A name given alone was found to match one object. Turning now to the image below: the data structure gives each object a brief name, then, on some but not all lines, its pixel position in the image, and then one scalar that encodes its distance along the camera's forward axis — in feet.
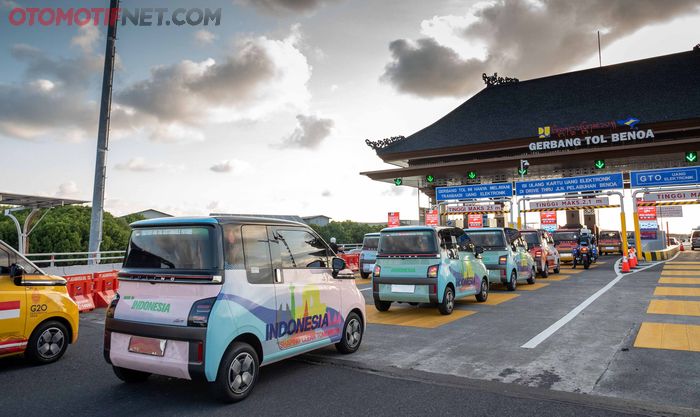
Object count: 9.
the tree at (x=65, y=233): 175.52
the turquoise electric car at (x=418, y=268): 32.81
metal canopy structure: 52.65
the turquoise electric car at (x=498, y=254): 47.91
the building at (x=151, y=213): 263.49
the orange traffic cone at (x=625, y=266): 66.44
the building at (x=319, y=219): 427.82
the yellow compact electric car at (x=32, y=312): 19.84
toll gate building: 110.83
